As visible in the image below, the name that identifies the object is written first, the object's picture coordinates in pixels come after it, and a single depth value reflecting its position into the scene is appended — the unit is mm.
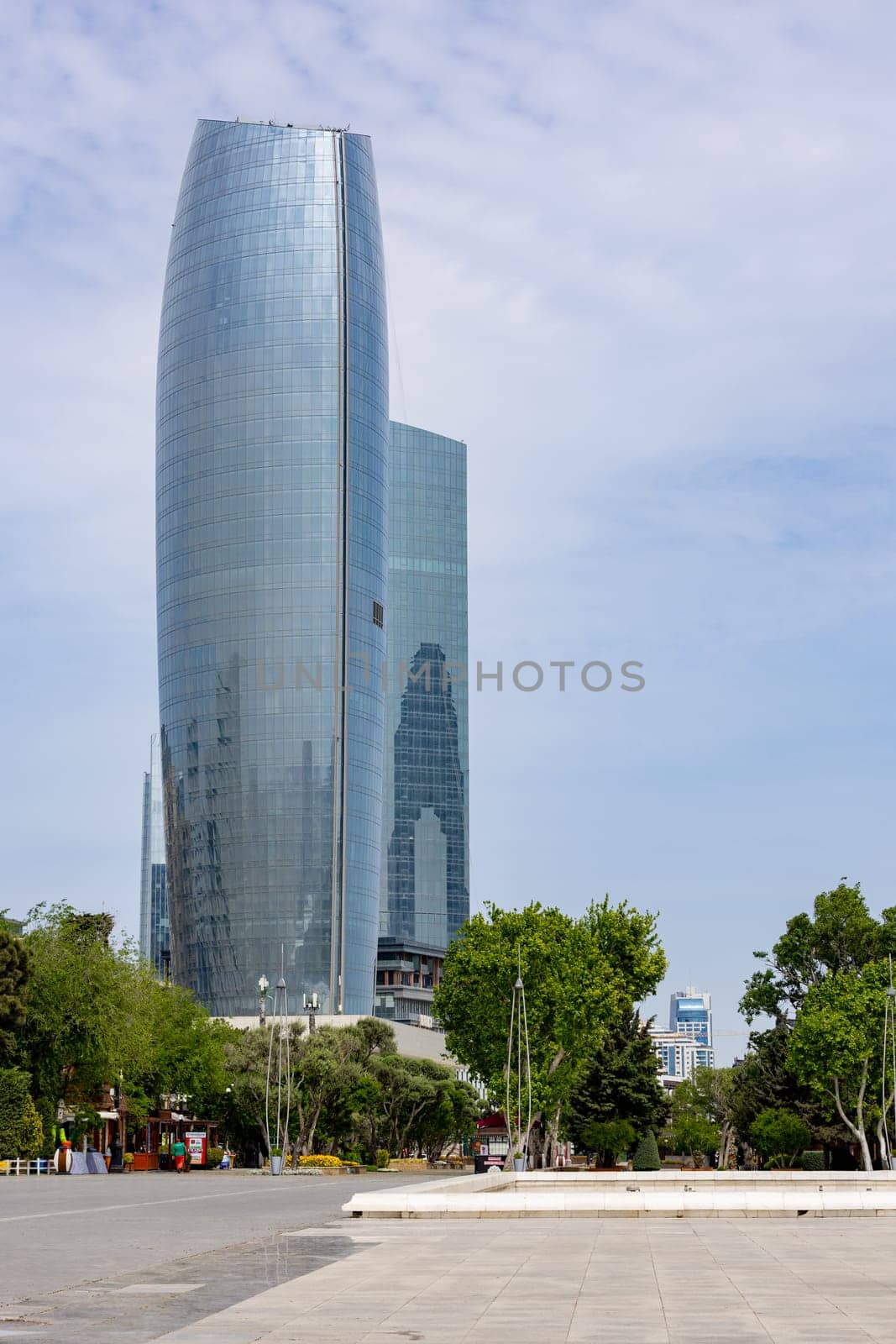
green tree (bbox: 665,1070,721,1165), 155750
